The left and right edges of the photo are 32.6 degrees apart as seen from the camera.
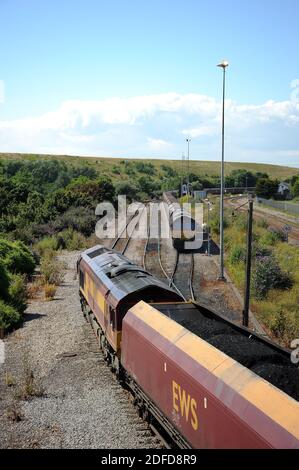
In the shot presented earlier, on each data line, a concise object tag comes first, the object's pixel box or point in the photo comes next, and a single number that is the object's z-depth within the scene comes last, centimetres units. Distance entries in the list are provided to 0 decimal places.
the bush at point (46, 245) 3706
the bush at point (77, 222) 4433
